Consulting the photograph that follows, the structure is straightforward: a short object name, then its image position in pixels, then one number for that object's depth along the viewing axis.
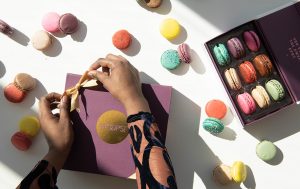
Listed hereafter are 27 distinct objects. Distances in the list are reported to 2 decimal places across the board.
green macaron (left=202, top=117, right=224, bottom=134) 0.73
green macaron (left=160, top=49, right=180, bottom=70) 0.75
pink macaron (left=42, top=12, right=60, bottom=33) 0.76
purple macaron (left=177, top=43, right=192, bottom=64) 0.75
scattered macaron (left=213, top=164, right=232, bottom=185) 0.75
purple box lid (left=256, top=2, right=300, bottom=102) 0.72
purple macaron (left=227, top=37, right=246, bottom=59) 0.72
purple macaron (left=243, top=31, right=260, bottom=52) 0.73
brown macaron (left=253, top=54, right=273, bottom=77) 0.73
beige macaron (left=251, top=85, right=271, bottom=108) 0.72
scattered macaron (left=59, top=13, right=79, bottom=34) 0.75
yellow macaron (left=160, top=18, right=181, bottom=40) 0.75
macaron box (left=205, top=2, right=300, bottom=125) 0.72
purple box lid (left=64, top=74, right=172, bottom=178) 0.73
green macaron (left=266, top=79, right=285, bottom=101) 0.72
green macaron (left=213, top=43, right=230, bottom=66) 0.72
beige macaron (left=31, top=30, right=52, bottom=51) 0.76
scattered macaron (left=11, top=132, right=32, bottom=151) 0.75
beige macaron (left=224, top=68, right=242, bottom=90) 0.72
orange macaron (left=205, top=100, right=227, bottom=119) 0.75
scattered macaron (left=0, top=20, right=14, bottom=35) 0.76
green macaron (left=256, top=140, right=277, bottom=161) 0.75
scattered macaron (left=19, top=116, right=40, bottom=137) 0.75
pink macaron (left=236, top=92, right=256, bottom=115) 0.72
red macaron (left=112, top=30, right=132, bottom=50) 0.75
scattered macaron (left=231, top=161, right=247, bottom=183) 0.73
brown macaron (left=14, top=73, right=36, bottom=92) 0.75
